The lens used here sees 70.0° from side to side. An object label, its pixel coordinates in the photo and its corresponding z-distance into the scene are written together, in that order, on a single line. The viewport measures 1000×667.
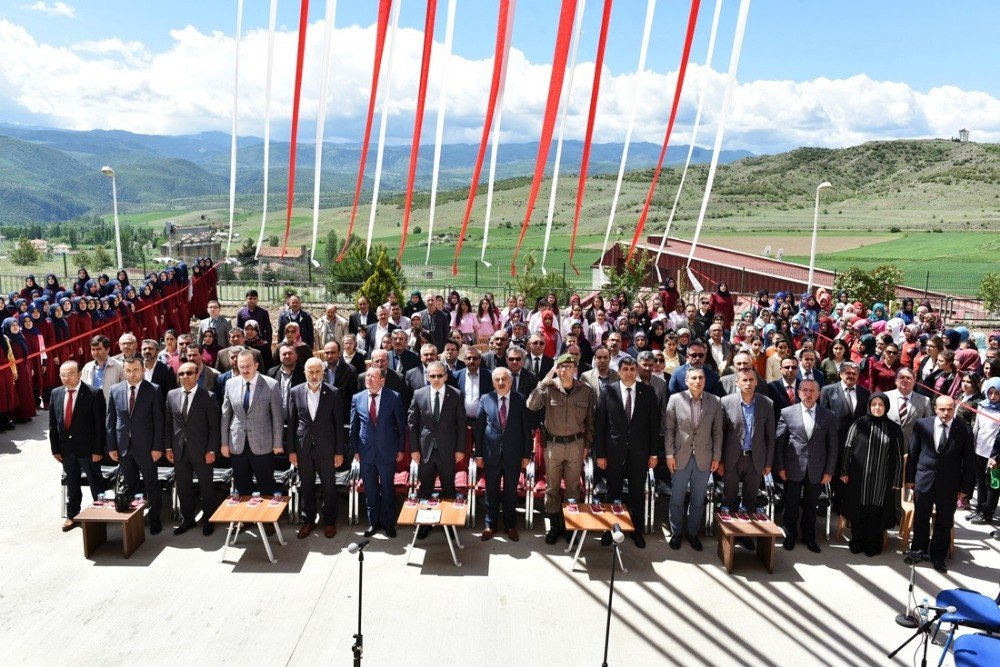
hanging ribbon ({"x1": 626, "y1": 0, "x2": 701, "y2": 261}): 5.26
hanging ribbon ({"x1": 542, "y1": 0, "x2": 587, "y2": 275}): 5.17
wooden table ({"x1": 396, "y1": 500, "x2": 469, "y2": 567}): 5.94
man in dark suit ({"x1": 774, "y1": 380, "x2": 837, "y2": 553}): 6.23
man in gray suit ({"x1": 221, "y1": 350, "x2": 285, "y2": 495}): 6.39
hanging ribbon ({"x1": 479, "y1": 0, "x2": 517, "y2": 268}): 5.07
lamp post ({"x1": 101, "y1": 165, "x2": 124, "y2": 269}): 16.86
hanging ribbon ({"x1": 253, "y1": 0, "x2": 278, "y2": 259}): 4.84
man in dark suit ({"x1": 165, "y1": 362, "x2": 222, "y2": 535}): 6.40
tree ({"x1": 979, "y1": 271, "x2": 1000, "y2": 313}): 18.81
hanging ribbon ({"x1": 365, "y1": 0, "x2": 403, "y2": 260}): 4.82
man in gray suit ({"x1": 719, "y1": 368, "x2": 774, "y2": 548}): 6.23
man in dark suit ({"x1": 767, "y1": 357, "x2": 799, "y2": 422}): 6.77
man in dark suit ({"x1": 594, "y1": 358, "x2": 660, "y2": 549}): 6.30
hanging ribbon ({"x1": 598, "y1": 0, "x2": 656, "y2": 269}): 5.23
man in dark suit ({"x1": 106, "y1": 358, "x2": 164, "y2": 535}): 6.42
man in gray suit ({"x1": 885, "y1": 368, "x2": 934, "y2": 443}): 6.64
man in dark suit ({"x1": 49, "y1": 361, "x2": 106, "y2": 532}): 6.47
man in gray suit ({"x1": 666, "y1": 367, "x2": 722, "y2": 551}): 6.17
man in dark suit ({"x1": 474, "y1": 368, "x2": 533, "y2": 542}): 6.36
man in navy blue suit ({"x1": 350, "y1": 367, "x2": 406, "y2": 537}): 6.32
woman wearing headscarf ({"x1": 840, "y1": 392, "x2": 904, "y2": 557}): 6.11
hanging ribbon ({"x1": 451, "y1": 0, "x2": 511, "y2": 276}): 5.11
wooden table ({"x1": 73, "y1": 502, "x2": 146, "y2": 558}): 5.96
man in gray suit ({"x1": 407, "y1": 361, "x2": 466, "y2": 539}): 6.44
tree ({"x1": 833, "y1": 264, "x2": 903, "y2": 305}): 18.33
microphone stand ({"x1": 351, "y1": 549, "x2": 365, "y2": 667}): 4.44
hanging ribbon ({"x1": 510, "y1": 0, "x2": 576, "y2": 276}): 5.17
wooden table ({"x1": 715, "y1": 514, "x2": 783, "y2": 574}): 5.85
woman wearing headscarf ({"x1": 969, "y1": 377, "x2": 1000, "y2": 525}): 6.71
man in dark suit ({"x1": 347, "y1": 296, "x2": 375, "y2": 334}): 10.17
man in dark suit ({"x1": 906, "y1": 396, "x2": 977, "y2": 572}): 5.94
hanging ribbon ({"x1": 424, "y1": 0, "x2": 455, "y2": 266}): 4.89
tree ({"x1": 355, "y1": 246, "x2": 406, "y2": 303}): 16.36
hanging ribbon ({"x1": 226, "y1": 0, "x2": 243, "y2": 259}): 4.26
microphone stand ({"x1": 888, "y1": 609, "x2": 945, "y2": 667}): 4.35
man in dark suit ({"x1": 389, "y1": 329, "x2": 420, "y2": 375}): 8.16
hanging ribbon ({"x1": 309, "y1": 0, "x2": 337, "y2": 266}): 4.92
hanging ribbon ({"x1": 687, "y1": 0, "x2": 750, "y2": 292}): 5.01
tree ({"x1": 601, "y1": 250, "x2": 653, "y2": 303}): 18.10
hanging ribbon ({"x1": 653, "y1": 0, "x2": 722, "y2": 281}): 4.96
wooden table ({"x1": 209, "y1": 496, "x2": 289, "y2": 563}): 5.95
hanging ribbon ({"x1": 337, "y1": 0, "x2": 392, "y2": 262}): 5.05
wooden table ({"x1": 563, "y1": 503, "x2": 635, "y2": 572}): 5.90
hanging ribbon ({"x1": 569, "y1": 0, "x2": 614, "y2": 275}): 5.37
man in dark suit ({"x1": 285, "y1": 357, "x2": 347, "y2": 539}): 6.38
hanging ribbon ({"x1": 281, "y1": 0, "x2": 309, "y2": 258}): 4.91
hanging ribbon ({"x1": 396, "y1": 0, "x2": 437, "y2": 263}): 5.09
